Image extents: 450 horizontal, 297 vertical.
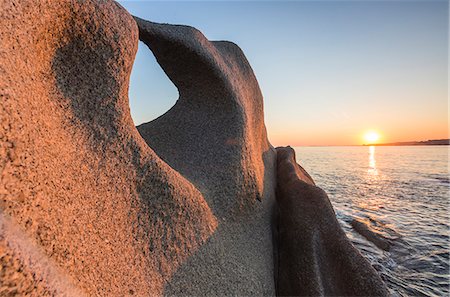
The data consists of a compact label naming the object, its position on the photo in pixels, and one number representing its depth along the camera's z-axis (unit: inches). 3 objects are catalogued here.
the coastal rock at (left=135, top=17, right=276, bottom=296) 148.8
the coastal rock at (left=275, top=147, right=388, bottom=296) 167.0
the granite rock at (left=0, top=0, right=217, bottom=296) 67.4
